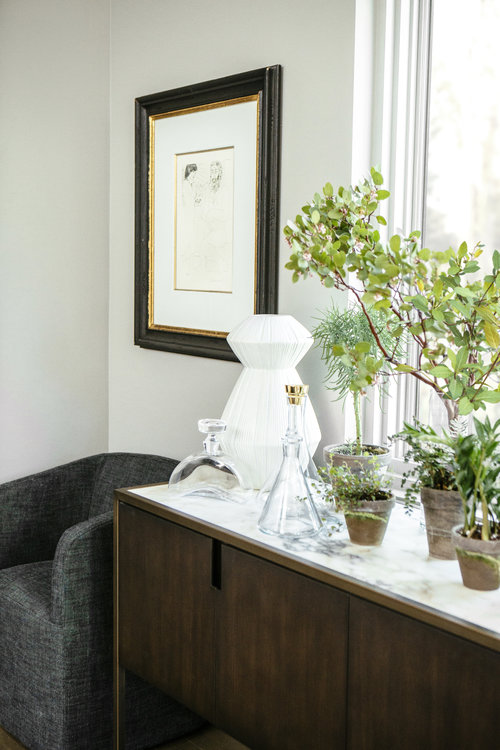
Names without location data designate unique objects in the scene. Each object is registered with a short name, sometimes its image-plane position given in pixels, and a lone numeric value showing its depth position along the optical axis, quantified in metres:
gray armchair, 1.99
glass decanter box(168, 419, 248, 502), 1.82
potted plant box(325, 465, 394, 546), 1.45
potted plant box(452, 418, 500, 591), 1.22
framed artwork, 2.16
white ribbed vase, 1.84
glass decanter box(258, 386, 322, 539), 1.53
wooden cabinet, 1.15
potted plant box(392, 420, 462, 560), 1.35
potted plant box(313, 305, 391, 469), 1.49
